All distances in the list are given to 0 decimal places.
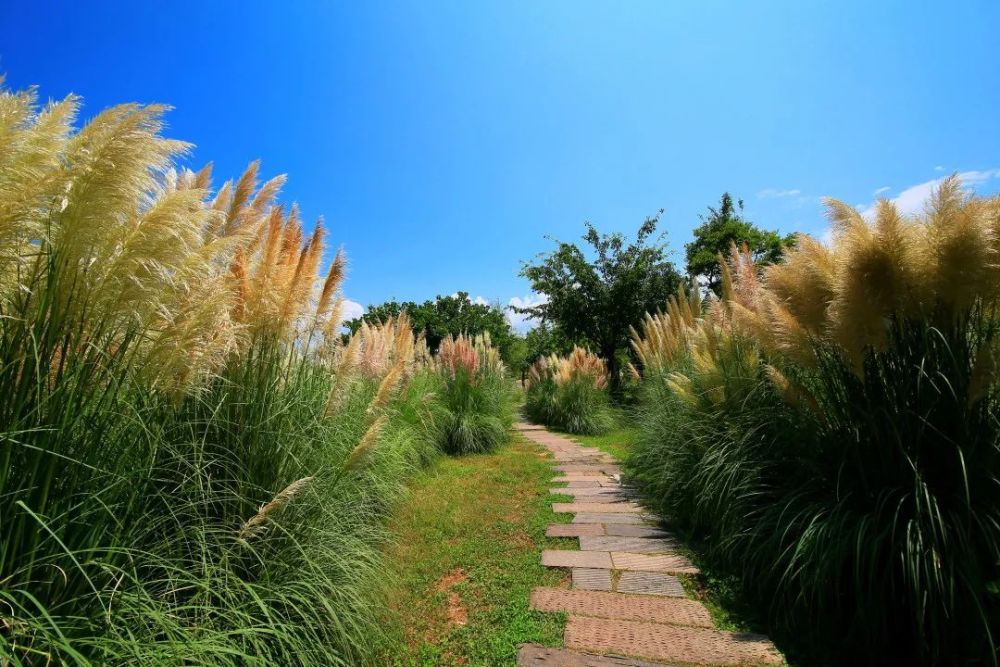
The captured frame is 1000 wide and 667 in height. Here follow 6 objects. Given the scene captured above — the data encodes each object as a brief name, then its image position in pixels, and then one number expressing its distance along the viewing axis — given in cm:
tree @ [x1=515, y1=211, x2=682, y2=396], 1789
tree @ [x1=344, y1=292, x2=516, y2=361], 3772
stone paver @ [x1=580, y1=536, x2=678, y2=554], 373
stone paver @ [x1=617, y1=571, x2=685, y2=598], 307
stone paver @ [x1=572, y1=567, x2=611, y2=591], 316
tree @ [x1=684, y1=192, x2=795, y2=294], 2491
